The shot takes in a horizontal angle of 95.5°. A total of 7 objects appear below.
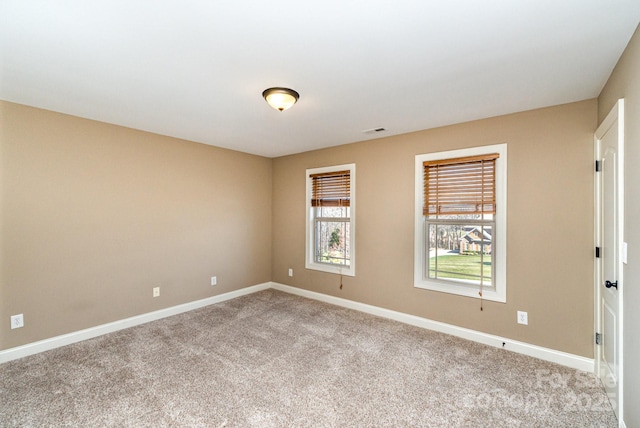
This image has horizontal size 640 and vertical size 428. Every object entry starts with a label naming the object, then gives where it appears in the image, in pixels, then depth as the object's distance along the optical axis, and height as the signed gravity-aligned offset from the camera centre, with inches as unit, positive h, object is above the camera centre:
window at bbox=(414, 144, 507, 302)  123.2 -3.9
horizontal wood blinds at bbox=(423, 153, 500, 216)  125.7 +12.8
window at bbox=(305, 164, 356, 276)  173.3 -3.6
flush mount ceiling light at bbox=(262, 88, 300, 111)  95.2 +38.9
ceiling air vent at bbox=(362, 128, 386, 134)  142.9 +41.5
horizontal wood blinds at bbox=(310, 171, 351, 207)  175.6 +15.5
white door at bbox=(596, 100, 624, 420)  77.5 -11.4
